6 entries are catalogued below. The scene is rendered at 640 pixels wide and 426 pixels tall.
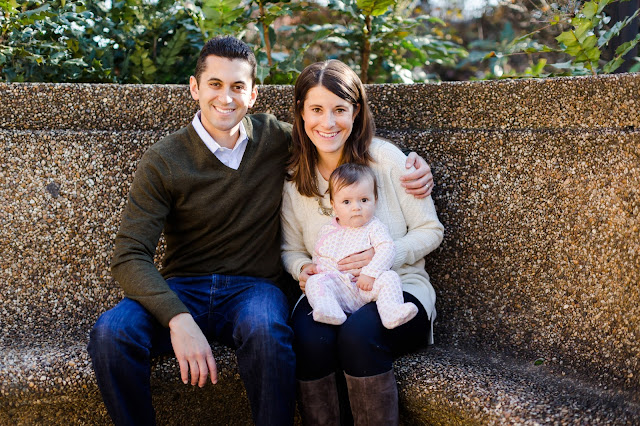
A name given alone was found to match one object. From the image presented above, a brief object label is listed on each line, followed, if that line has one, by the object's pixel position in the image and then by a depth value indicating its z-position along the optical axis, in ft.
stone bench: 6.19
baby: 6.19
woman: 5.95
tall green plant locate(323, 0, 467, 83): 10.21
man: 5.82
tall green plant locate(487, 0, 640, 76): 7.38
